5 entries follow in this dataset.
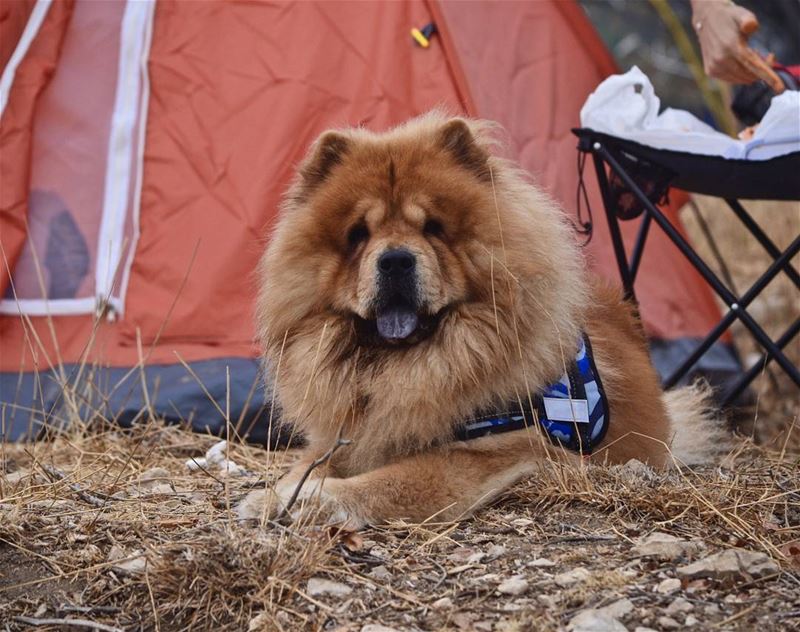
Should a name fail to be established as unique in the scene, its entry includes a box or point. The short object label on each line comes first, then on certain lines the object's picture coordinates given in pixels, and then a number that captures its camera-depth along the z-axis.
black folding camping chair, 3.32
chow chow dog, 2.65
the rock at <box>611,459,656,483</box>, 2.65
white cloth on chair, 3.22
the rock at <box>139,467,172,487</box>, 3.10
